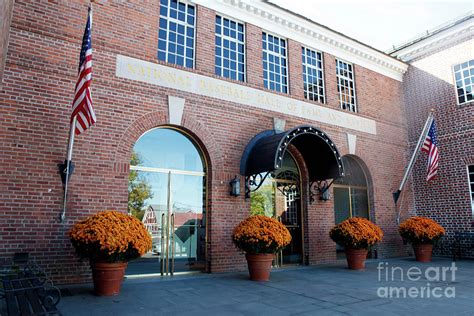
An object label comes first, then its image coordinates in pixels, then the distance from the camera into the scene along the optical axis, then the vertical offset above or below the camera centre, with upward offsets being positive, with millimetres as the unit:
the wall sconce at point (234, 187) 9078 +1053
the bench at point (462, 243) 11954 -470
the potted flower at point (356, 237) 9234 -197
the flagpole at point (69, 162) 6750 +1273
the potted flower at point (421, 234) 10820 -139
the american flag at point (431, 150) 12215 +2639
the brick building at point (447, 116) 12461 +4087
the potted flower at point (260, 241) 7598 -238
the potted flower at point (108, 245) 5914 -249
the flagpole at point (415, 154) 12513 +2595
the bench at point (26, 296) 3690 -745
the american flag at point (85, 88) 6500 +2522
